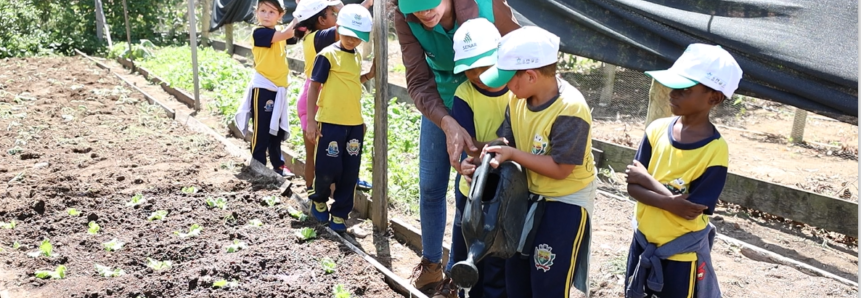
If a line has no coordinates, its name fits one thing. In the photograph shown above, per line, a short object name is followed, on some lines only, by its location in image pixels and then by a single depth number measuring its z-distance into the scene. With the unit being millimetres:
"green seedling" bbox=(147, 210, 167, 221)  5188
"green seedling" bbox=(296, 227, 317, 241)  4797
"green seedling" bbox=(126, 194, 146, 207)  5477
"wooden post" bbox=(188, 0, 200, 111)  8758
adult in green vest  3195
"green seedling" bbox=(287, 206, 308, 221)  5175
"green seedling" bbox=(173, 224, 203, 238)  4852
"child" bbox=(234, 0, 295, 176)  6121
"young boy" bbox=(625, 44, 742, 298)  2760
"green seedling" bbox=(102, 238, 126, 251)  4621
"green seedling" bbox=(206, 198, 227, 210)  5429
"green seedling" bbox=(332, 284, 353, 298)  3932
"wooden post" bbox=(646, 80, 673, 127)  5211
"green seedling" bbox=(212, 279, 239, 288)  4074
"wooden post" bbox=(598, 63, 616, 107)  7196
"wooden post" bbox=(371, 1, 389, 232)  4516
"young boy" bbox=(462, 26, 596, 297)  2779
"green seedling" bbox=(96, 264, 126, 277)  4234
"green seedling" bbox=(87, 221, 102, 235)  4895
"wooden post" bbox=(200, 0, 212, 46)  16234
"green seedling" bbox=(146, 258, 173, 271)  4319
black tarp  3908
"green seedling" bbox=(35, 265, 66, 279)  4207
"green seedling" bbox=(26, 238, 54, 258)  4508
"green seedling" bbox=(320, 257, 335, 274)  4297
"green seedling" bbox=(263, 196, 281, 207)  5469
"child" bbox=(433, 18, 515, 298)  3037
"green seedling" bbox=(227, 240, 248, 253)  4605
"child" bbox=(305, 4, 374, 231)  4801
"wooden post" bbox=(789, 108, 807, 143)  7836
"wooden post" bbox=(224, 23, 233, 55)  14911
